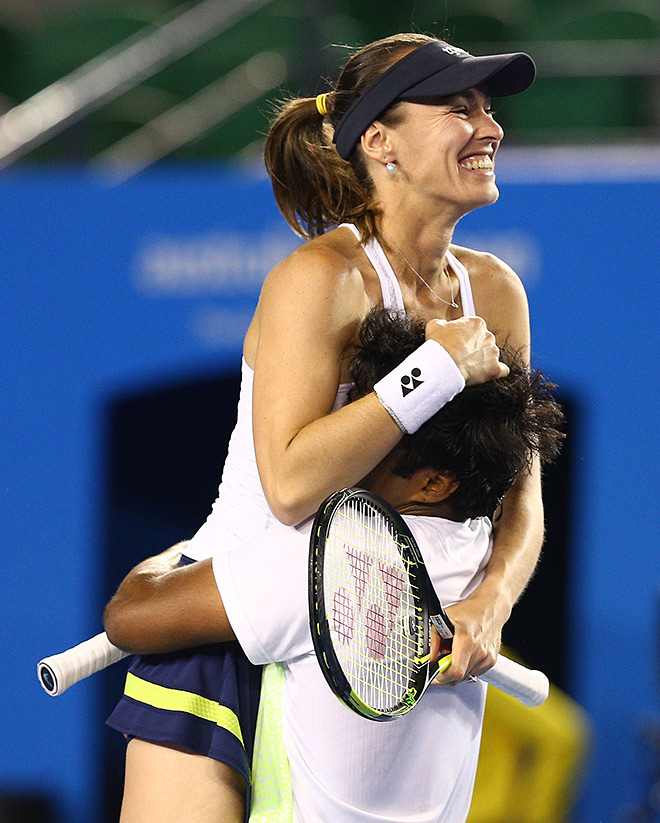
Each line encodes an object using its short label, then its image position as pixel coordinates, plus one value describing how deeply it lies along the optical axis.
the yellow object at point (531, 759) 15.04
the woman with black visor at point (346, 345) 12.05
